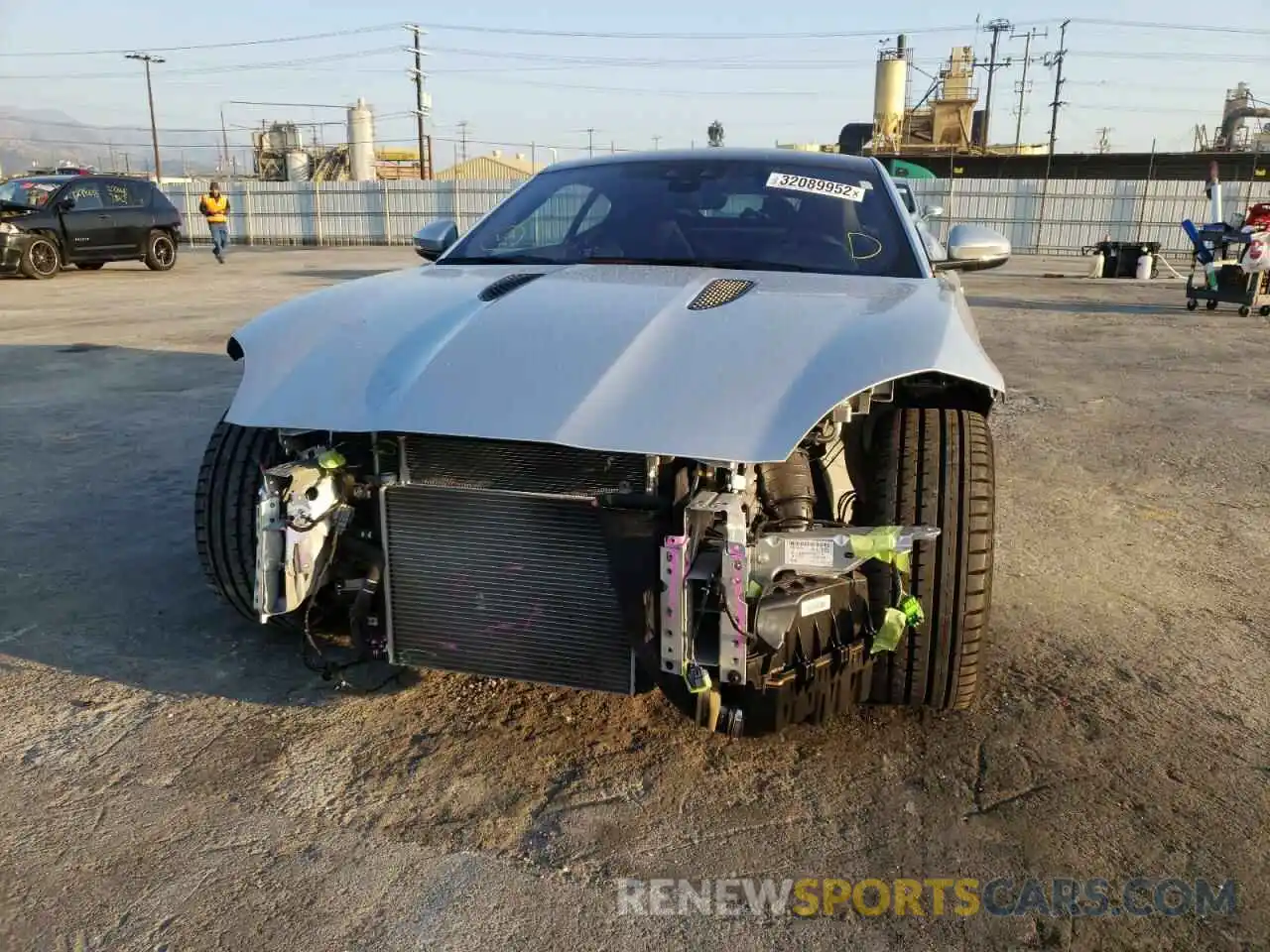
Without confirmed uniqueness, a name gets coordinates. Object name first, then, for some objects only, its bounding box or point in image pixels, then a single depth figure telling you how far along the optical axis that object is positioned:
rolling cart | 11.23
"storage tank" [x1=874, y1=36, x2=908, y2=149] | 37.12
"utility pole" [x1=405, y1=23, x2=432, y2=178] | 38.03
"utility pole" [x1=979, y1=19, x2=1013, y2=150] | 51.46
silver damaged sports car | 1.94
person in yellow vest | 18.62
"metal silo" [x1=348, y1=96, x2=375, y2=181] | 43.81
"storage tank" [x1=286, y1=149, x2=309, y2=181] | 45.25
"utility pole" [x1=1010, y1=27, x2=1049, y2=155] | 49.91
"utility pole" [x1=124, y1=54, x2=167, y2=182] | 48.47
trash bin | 17.50
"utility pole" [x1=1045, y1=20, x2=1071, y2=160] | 44.41
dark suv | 14.32
